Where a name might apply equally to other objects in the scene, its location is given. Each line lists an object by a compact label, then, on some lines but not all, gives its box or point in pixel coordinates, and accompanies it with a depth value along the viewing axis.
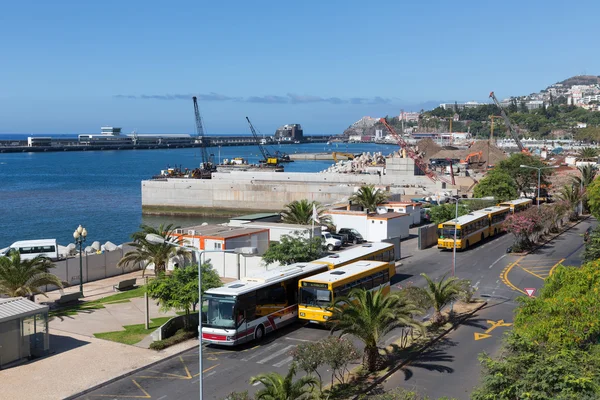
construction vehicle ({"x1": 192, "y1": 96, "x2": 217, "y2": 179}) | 124.89
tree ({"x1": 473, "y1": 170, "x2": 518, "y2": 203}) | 62.16
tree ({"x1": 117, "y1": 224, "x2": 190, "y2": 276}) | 33.94
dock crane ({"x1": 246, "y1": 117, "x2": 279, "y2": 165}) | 167.86
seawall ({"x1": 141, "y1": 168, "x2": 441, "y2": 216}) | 88.44
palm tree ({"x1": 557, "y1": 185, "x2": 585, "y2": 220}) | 57.75
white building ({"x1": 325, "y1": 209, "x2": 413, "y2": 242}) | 47.09
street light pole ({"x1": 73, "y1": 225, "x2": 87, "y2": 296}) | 31.73
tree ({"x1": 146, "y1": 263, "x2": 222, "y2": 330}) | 24.47
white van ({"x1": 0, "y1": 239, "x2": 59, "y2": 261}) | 42.88
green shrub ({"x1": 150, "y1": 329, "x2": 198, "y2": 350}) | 23.69
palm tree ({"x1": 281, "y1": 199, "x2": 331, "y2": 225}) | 46.41
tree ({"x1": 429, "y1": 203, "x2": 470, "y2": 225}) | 53.00
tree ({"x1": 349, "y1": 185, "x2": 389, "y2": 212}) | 53.81
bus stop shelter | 21.77
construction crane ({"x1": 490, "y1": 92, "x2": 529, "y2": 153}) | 167.50
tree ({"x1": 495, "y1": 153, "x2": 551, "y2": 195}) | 71.19
